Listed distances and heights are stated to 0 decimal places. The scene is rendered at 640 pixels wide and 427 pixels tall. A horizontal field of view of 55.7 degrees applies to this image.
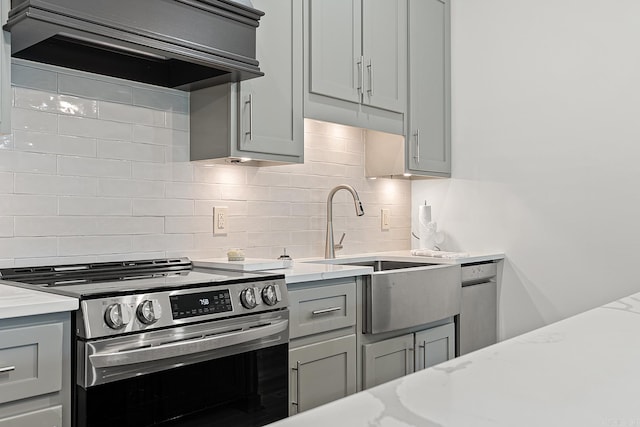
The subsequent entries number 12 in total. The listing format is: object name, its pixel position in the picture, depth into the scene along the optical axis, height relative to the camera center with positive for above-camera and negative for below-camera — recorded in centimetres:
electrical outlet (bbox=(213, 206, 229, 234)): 281 -1
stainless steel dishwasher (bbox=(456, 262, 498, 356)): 329 -51
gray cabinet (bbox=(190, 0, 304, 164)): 254 +48
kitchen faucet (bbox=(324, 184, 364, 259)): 322 -7
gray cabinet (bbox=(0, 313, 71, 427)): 150 -40
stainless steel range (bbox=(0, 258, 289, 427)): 166 -39
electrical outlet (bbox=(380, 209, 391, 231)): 377 -1
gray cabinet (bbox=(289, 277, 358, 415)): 234 -51
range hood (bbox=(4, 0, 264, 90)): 188 +62
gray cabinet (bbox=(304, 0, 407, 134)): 289 +80
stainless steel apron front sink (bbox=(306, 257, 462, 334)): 263 -36
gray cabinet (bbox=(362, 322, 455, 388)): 268 -64
